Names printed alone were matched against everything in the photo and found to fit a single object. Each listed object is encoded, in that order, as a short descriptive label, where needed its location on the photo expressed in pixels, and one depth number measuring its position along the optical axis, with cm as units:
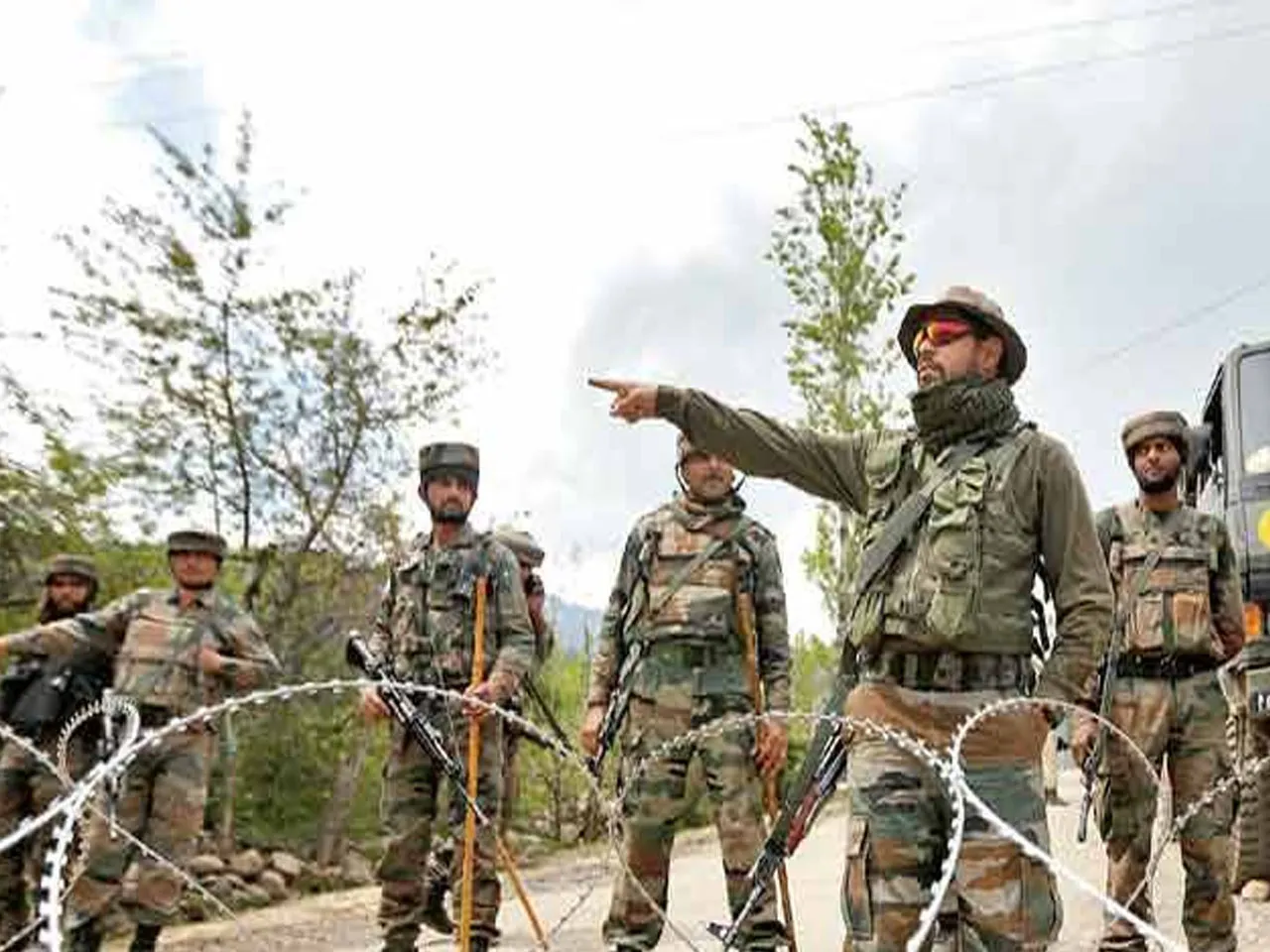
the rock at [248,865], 1305
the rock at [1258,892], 742
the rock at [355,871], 1384
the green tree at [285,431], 1361
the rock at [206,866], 1236
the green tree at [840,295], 2048
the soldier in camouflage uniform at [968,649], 350
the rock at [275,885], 1281
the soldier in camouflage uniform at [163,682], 657
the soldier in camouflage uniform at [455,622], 634
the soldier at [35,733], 732
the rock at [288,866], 1345
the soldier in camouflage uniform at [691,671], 549
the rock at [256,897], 1234
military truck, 724
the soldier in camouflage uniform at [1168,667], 552
